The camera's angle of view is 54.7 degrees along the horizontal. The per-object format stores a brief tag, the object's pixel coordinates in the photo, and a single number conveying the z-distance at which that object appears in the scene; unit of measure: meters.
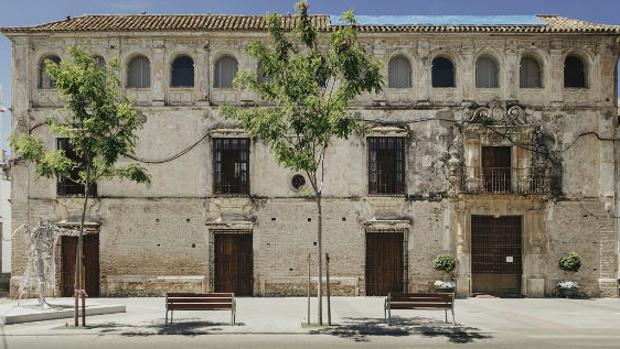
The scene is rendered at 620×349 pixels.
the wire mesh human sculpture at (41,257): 17.55
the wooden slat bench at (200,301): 15.55
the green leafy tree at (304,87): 15.25
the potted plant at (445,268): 21.91
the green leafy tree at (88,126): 15.13
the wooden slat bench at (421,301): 15.63
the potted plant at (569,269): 22.20
